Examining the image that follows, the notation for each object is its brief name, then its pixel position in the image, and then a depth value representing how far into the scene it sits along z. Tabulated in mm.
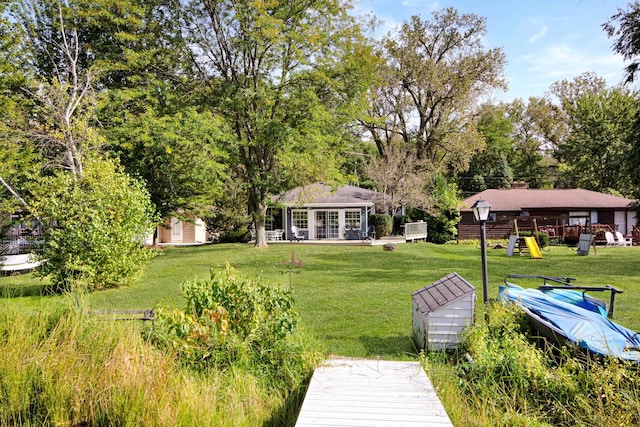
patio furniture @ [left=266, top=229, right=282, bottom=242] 27219
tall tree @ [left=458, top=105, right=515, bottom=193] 41125
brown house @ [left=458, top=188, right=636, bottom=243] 28484
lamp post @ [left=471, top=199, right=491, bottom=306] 6301
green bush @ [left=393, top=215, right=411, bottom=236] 29969
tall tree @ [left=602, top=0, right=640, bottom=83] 14766
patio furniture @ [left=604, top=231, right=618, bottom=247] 24281
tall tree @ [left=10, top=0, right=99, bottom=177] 11945
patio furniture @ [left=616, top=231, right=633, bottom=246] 24828
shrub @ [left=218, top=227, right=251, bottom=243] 27469
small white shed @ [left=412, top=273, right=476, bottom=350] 5570
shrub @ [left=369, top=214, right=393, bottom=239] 26922
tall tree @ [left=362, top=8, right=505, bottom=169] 31562
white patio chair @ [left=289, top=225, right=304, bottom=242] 26975
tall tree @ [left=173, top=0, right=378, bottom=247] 18656
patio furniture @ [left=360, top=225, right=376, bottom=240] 26859
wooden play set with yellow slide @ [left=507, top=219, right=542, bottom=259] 16562
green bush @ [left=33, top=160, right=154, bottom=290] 10070
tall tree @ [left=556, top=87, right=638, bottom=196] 36844
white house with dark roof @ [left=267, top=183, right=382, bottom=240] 27750
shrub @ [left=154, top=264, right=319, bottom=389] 4645
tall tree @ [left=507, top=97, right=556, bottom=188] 44594
